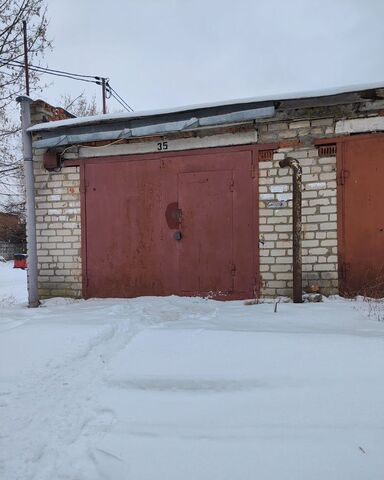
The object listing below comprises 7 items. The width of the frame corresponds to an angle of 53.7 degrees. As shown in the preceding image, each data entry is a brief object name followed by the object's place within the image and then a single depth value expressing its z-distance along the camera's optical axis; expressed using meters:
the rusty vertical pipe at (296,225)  4.70
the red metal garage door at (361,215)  4.86
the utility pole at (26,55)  10.28
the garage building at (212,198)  4.91
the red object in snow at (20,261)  18.20
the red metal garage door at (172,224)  5.37
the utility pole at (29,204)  5.84
